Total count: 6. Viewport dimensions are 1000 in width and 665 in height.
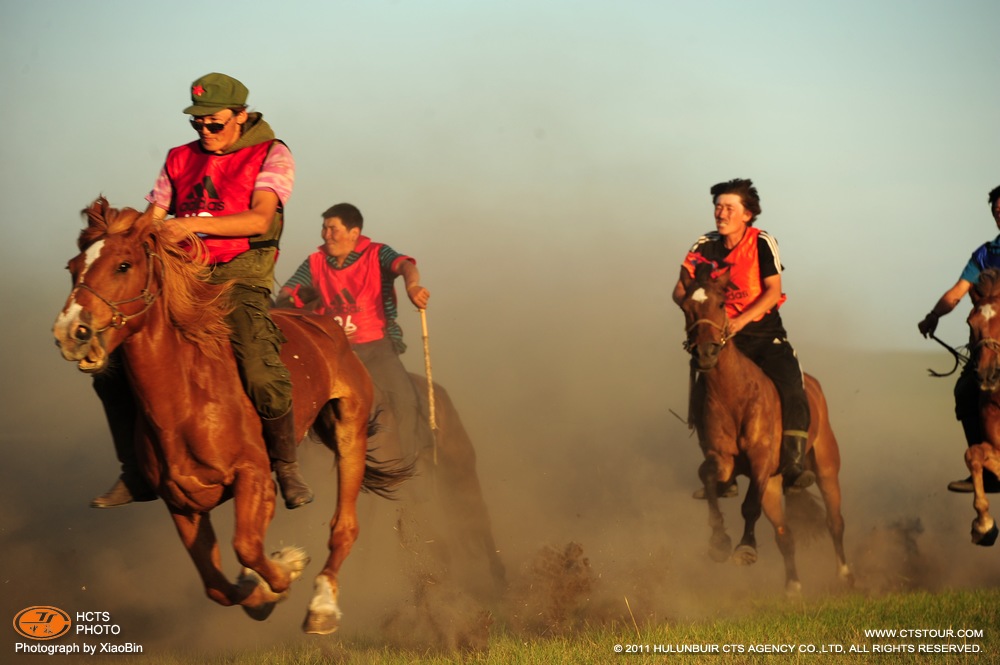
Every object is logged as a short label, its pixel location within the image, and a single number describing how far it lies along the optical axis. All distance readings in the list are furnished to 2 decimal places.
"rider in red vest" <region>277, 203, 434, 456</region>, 25.16
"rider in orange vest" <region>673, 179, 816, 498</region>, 23.00
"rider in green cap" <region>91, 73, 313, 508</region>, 15.19
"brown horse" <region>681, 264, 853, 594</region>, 21.42
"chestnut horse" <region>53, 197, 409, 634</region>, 13.28
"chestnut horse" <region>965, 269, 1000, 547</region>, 19.66
